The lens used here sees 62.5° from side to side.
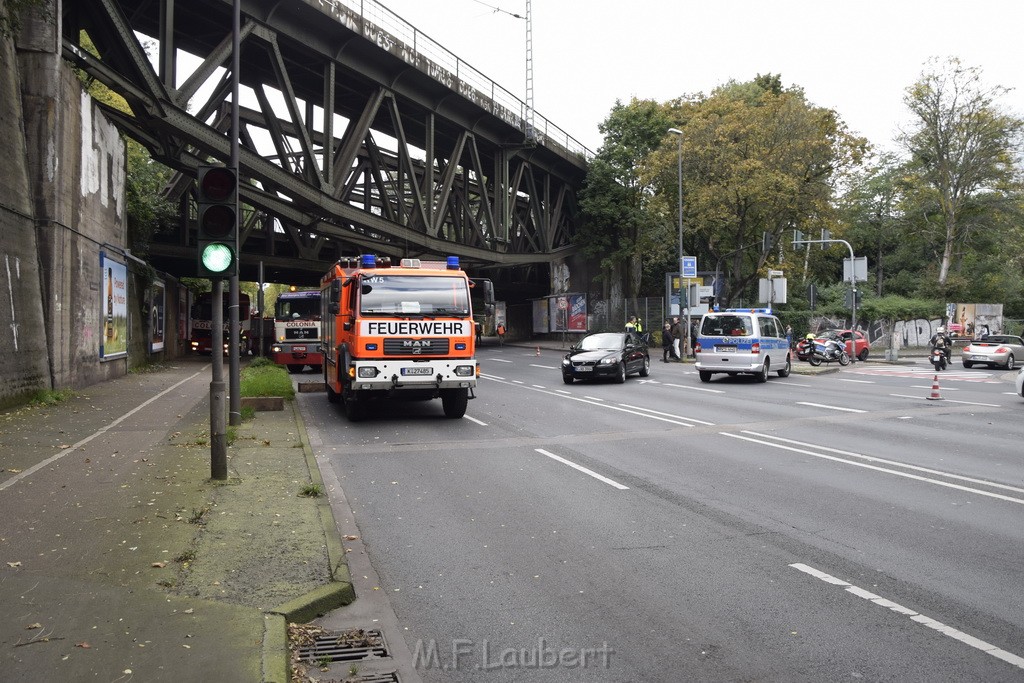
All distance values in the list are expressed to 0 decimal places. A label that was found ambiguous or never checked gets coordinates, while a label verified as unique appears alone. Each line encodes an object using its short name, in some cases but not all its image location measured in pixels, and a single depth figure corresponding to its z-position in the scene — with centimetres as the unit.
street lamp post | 3756
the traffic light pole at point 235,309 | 1259
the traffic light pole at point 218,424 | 866
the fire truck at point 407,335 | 1442
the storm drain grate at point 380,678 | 418
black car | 2448
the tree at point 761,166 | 3847
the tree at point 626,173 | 4922
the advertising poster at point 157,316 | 3045
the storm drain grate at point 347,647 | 446
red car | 3709
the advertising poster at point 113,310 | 2191
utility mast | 4566
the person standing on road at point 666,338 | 3693
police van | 2452
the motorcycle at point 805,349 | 3434
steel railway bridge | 1980
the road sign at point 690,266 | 3775
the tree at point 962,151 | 4812
